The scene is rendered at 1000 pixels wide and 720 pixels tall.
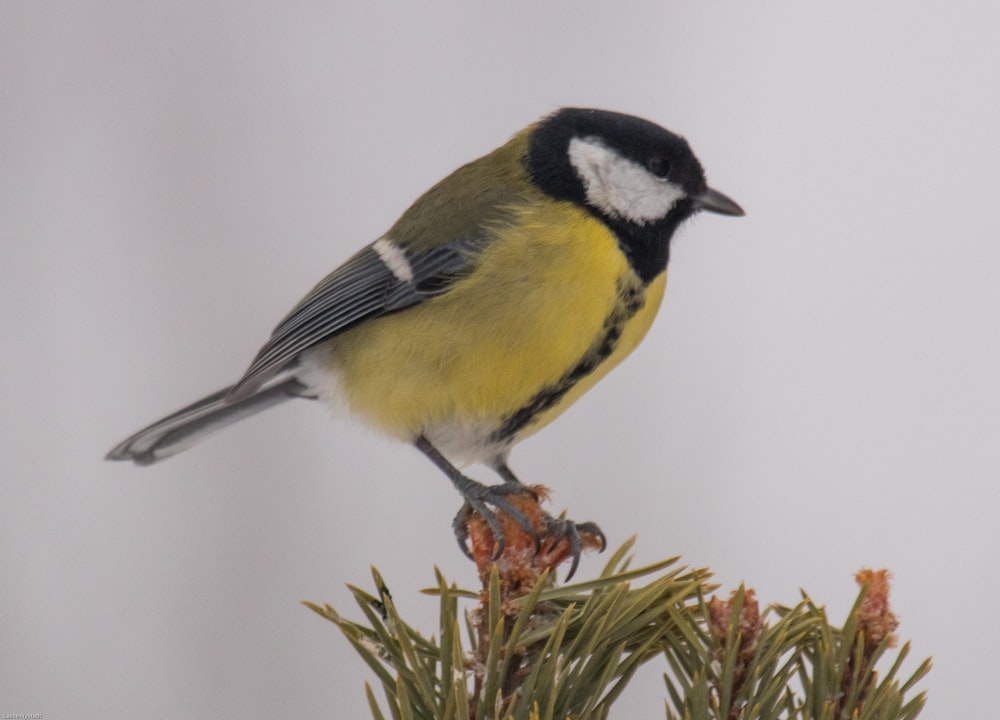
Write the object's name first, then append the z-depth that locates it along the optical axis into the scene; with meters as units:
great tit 3.29
